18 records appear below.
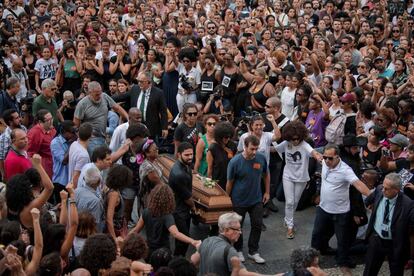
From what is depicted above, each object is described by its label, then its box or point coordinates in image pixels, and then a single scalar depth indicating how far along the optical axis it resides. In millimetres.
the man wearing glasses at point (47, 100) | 10172
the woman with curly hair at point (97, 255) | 5617
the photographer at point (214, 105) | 11141
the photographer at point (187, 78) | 11617
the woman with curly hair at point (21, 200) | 6500
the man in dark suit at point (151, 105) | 10688
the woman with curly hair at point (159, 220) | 6734
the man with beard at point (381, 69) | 12254
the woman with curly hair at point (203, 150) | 8883
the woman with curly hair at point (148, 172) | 7746
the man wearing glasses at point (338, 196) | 7902
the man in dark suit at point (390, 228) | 7066
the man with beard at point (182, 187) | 7594
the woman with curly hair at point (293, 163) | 8617
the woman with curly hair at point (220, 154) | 8445
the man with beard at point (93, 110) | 9875
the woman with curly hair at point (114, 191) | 7094
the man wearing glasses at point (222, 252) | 5930
